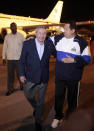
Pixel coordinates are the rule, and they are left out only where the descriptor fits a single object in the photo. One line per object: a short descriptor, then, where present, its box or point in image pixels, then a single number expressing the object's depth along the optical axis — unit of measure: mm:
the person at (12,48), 3310
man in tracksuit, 2030
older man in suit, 1977
